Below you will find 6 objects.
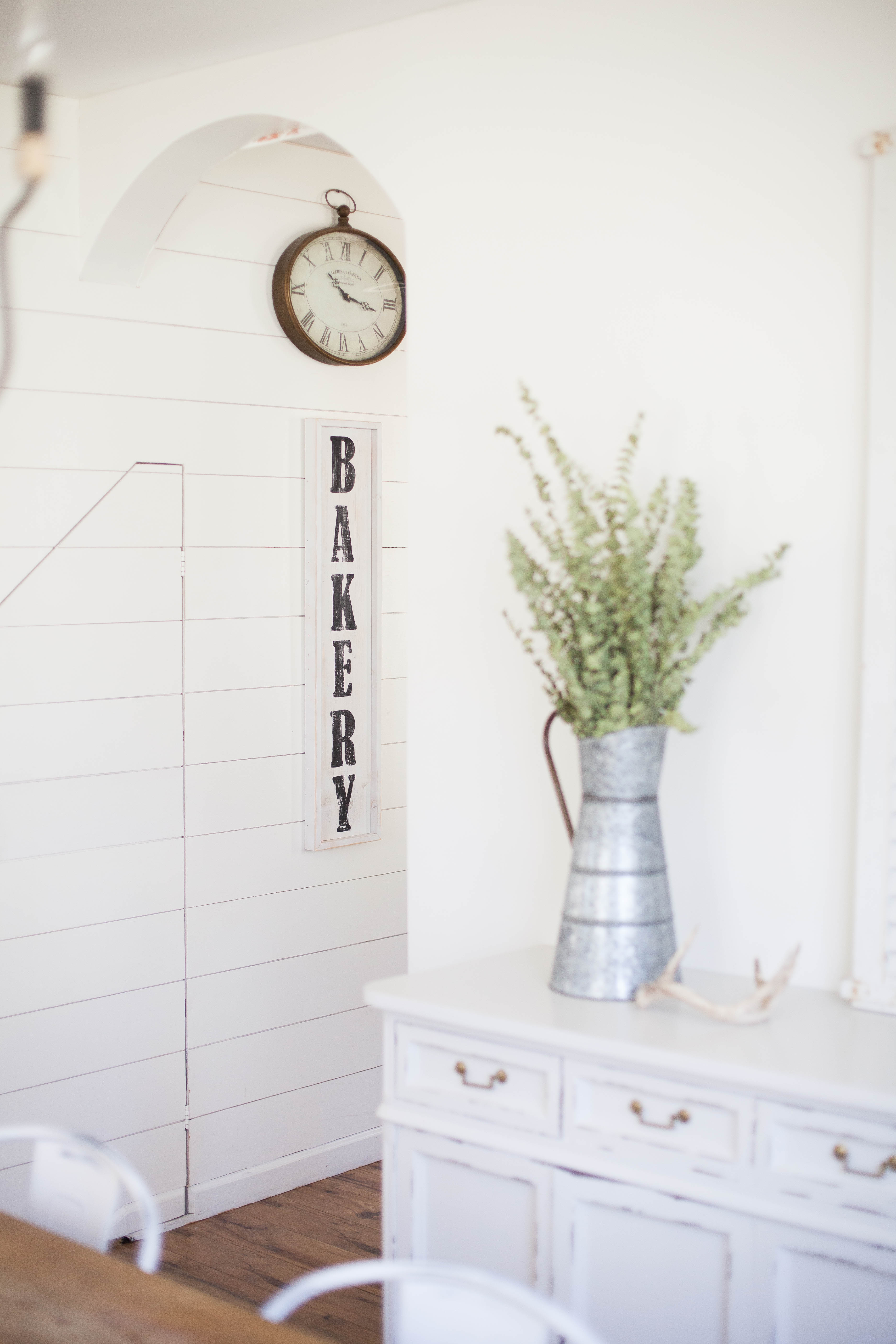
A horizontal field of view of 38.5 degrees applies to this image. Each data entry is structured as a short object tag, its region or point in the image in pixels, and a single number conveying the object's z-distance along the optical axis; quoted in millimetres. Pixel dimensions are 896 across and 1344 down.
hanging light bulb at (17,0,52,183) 1249
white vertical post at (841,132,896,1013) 1889
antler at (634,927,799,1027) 1803
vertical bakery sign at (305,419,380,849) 3580
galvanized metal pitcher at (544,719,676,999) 1949
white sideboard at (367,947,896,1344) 1616
